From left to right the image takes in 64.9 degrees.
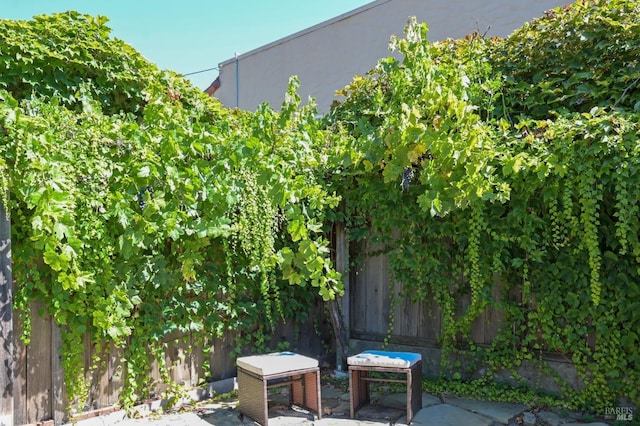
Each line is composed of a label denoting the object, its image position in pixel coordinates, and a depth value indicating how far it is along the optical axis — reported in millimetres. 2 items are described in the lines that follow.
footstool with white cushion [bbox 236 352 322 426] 3541
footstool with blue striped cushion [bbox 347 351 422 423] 3594
